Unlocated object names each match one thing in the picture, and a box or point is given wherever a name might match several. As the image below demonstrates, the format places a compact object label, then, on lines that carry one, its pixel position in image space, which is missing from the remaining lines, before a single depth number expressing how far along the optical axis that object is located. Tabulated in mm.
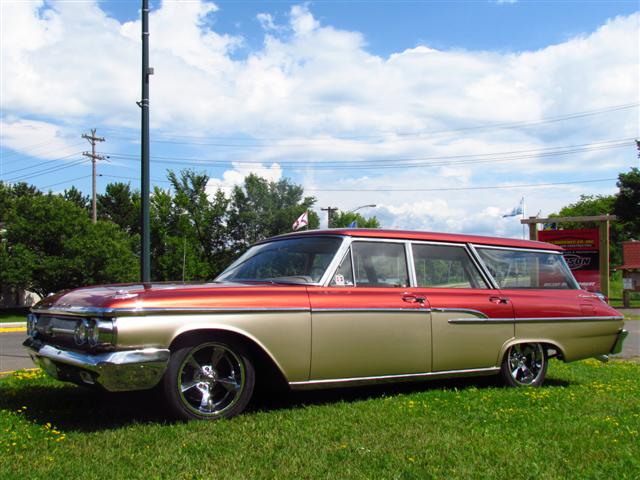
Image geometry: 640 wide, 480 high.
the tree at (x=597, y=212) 77406
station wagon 4512
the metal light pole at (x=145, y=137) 11602
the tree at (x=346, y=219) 79188
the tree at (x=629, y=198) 41500
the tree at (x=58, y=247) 35062
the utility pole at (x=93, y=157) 45484
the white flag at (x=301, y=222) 28778
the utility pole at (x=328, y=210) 43906
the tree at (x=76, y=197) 66969
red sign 25531
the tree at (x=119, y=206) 67250
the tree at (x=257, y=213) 65438
